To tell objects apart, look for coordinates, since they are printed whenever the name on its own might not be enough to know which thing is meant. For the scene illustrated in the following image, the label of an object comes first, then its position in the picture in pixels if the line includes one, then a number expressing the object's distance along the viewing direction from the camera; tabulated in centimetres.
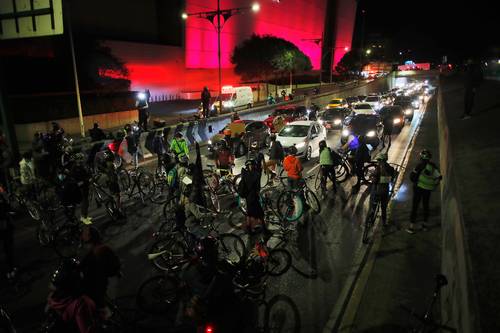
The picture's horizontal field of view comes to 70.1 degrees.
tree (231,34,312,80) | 4881
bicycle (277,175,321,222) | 942
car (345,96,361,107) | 3858
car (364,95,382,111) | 3262
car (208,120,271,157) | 1655
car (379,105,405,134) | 2208
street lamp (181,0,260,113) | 2139
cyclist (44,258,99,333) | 403
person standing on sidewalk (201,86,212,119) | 2419
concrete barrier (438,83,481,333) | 356
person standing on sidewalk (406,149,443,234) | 816
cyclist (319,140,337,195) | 1154
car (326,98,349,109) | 3357
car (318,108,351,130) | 2414
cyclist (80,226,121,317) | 487
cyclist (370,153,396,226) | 858
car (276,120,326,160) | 1609
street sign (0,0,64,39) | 1005
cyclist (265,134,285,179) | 1248
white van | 3312
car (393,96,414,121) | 2757
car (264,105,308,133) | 2420
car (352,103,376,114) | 2658
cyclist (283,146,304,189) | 959
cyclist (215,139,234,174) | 1132
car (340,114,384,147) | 1770
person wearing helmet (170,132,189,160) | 1225
